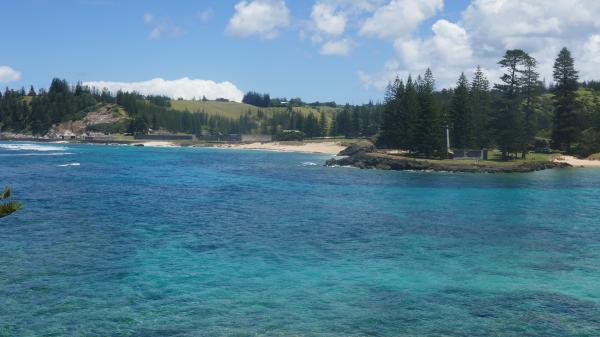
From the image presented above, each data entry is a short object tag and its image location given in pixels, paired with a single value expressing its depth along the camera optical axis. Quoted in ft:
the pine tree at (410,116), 370.73
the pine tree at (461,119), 394.32
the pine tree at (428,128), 357.61
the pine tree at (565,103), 404.36
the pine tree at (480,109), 399.44
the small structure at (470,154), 361.10
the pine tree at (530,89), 404.57
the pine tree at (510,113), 349.61
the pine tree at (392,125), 433.07
